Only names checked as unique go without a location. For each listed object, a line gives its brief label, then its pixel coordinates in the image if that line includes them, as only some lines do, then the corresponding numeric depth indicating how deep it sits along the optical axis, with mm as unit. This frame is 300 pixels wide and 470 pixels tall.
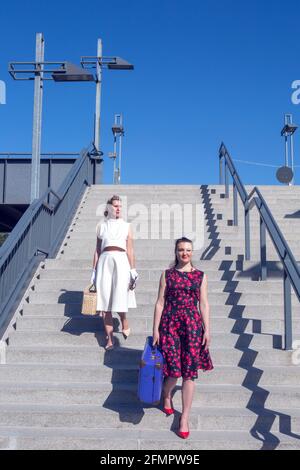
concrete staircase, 3885
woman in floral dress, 3812
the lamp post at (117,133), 28875
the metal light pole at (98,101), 13991
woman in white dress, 4840
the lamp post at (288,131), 20422
